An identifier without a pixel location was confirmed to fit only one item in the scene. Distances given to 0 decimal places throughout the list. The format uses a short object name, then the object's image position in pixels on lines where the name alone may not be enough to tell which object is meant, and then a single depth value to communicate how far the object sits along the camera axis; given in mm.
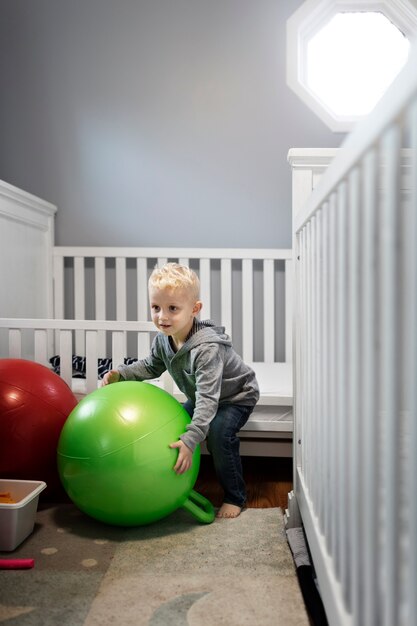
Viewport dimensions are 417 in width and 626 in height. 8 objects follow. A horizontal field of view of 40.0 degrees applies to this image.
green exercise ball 1172
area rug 939
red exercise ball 1337
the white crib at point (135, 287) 2039
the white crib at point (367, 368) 424
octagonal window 2207
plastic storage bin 1143
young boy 1374
